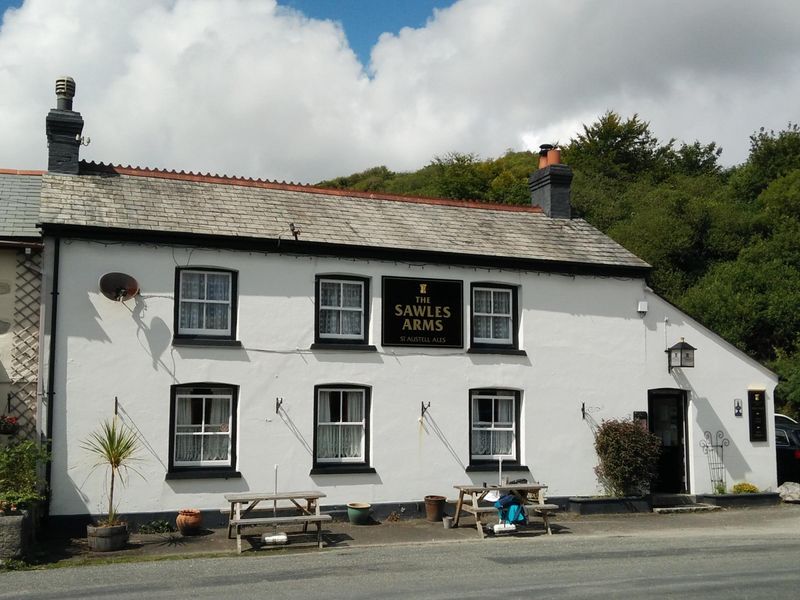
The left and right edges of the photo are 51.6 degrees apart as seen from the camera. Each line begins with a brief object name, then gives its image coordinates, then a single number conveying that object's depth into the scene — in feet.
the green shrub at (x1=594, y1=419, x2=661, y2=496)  55.57
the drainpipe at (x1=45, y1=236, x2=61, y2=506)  44.98
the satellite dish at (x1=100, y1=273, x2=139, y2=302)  46.96
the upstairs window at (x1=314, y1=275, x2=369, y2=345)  52.34
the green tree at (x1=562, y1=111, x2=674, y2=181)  191.72
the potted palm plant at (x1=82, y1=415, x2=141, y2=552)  41.19
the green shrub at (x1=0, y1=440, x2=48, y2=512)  39.73
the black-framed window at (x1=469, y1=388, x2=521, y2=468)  55.01
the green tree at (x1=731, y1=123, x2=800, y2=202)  158.40
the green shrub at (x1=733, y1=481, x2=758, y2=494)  59.93
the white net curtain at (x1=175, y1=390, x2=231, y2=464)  48.44
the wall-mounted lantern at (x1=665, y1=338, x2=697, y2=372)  58.80
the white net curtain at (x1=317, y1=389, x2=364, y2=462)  51.47
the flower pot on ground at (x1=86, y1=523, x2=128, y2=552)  41.09
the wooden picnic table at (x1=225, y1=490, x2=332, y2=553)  41.98
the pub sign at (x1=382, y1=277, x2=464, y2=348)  53.42
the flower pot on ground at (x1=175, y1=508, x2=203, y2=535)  45.50
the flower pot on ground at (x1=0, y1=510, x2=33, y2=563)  37.40
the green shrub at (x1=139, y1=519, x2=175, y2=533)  46.19
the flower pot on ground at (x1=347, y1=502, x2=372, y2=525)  49.57
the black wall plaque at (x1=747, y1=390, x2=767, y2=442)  61.82
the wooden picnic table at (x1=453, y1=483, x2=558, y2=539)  47.26
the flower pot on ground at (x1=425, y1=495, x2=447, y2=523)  51.29
